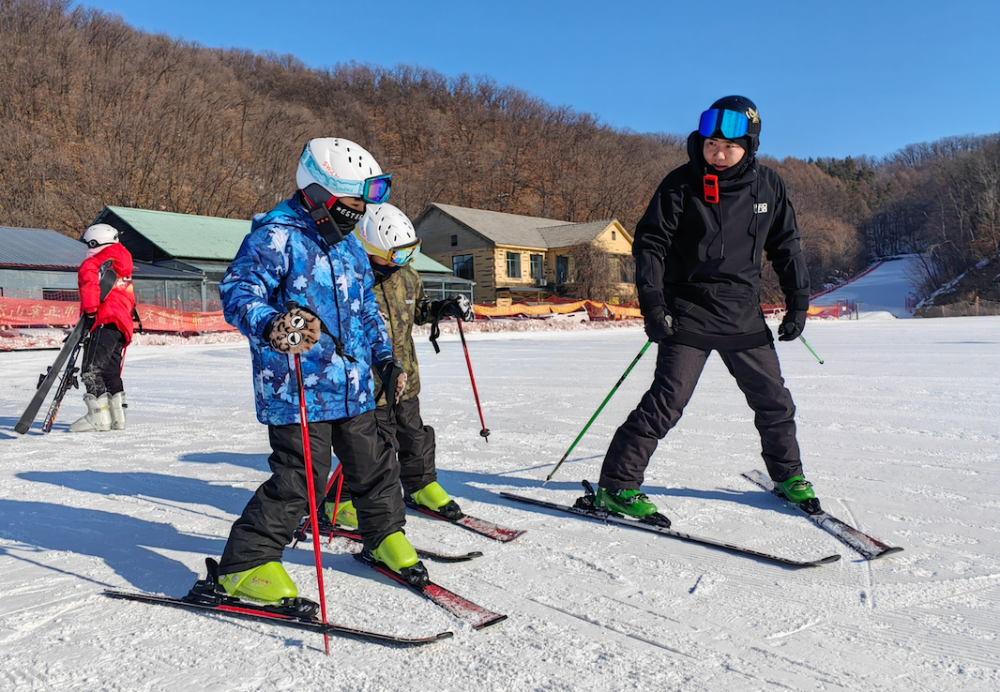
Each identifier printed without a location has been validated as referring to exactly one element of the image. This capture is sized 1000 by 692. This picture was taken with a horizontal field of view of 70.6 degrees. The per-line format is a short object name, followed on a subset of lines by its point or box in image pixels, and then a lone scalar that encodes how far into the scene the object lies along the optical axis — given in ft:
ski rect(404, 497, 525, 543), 9.85
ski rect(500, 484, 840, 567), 8.46
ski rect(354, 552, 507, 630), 7.15
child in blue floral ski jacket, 7.68
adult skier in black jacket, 9.96
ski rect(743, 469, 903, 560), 8.64
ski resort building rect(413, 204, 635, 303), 131.34
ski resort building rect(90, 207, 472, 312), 80.28
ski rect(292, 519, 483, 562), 9.08
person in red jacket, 18.70
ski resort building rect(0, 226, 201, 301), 71.72
